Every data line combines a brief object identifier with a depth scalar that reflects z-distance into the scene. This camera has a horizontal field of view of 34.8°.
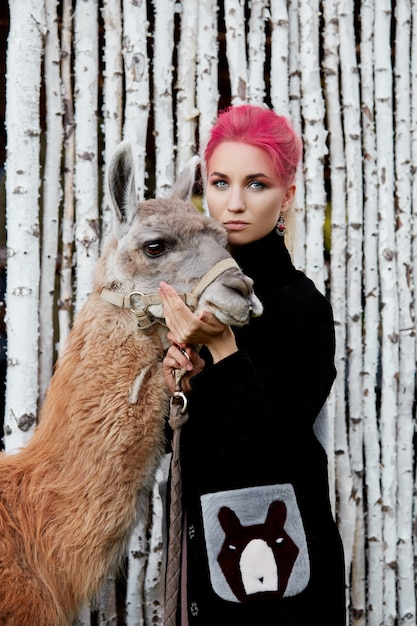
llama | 1.94
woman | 1.81
